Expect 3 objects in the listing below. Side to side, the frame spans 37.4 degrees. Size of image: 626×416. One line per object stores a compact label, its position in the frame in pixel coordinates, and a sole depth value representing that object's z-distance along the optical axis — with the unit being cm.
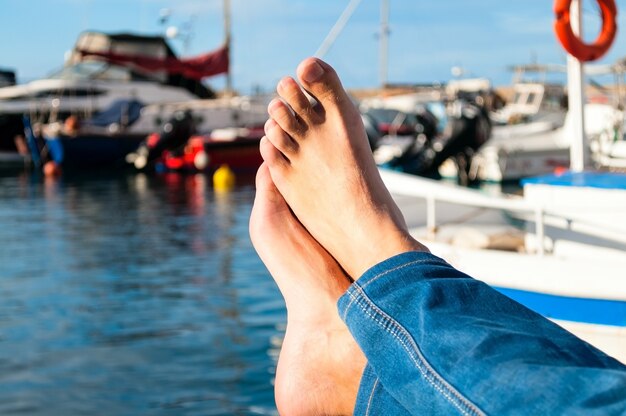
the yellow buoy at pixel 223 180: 1778
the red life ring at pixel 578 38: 605
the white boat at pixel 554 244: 380
